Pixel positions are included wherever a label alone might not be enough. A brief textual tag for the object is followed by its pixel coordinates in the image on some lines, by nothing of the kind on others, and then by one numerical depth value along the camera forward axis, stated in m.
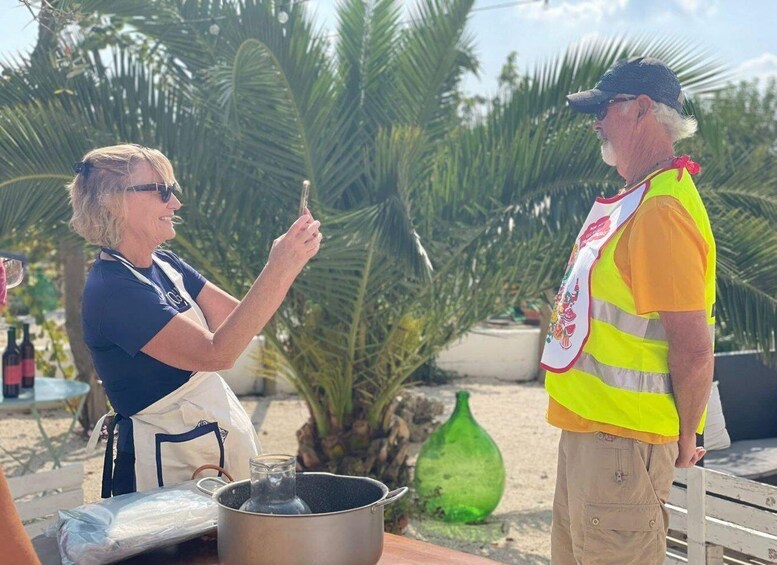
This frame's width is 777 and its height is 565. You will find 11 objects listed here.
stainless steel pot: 1.41
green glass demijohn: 5.15
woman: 1.84
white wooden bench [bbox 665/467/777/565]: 2.96
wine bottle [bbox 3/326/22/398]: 5.35
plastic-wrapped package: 1.58
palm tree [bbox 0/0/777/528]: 4.43
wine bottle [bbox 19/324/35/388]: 5.60
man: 2.04
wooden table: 1.68
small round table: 5.18
